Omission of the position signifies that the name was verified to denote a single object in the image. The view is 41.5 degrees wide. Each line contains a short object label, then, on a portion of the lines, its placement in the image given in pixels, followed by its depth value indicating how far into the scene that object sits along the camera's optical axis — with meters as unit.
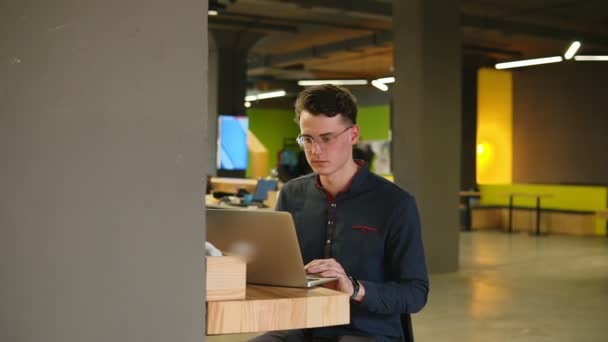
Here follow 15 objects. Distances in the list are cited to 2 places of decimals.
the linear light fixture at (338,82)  19.55
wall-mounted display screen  14.57
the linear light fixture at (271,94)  24.85
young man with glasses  2.64
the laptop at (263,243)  2.12
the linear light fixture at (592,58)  15.60
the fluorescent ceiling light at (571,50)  13.65
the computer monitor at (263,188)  8.64
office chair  2.73
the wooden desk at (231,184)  10.37
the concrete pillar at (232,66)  15.62
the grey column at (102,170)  1.58
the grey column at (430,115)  9.98
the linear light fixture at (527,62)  15.94
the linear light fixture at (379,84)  18.17
